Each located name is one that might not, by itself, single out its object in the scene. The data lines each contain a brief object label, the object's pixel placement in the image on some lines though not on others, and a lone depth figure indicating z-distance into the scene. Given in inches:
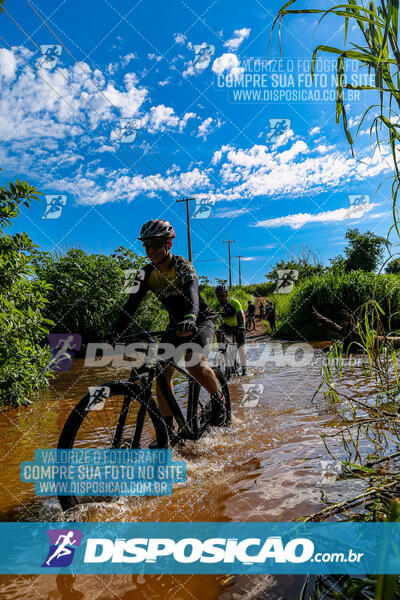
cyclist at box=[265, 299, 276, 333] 764.0
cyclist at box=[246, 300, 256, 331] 913.1
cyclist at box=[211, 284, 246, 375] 338.0
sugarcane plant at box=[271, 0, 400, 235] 63.4
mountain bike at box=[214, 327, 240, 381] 278.5
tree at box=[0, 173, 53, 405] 214.2
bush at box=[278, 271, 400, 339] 647.8
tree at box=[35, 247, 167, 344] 506.0
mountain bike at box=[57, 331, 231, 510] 102.5
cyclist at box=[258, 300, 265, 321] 1188.7
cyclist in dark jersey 140.9
